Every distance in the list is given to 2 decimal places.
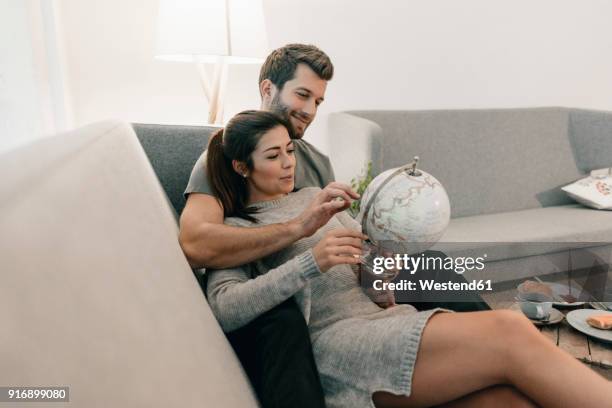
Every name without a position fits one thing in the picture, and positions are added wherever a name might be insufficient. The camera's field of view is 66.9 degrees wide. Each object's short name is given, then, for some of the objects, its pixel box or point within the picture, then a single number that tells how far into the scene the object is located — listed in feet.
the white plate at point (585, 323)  3.13
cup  3.43
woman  2.39
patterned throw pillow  7.34
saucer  3.40
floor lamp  5.32
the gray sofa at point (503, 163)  6.20
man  2.40
